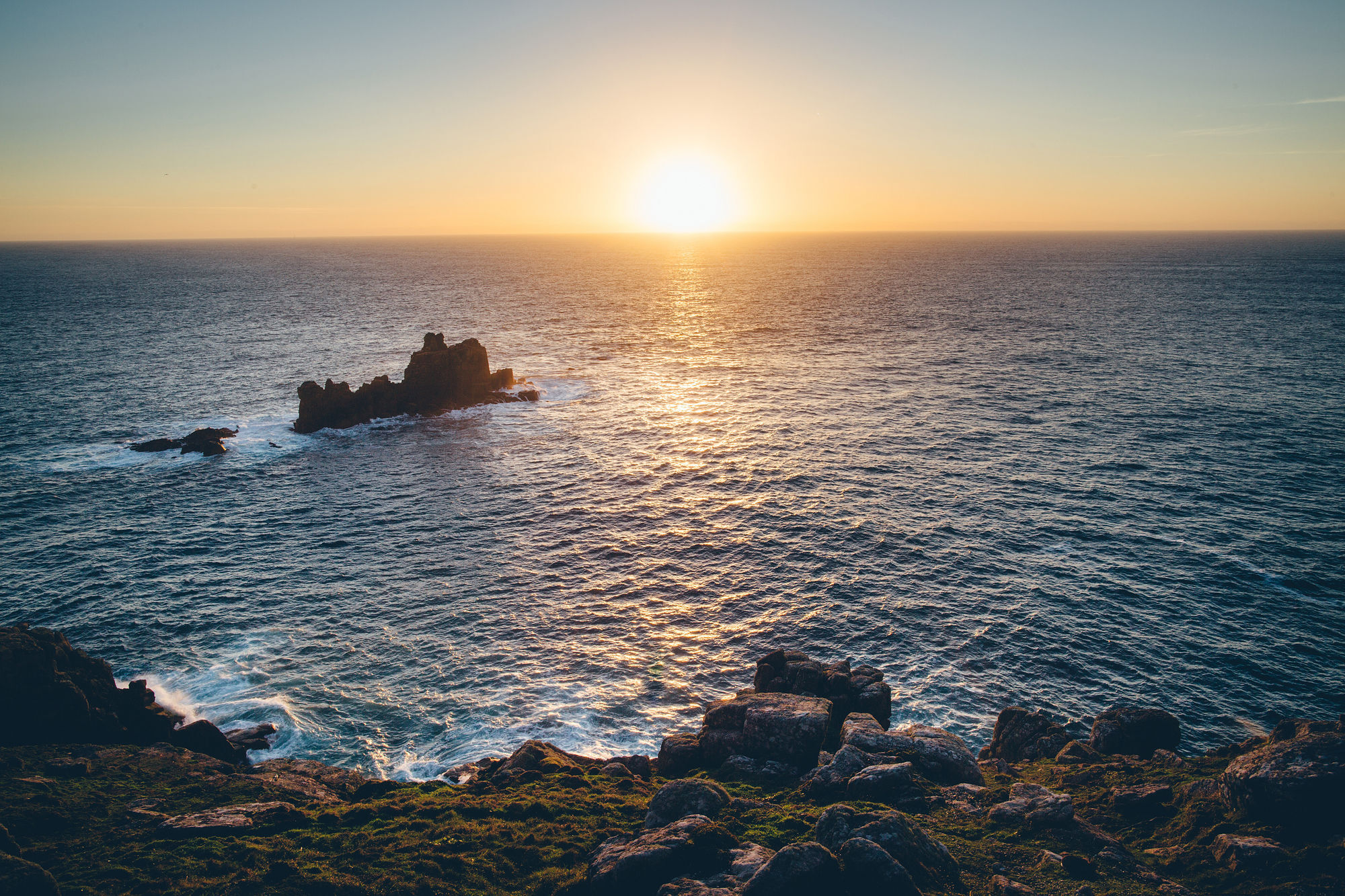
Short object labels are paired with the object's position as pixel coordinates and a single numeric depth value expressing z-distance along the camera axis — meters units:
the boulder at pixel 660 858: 17.75
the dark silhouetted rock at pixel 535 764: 26.66
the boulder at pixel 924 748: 24.59
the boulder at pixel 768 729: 25.97
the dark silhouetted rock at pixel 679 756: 27.56
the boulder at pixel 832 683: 28.92
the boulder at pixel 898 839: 17.84
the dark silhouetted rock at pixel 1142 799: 21.34
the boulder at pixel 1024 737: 28.09
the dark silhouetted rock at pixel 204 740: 28.39
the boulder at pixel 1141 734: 26.84
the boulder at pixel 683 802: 21.23
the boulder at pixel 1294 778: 18.11
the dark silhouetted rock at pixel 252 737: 30.48
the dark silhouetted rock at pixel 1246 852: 17.27
